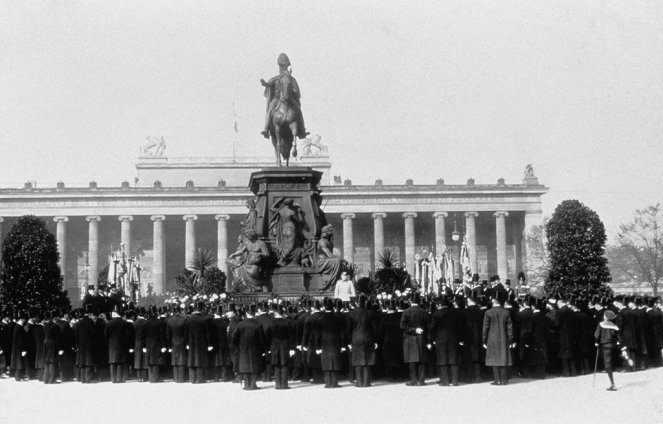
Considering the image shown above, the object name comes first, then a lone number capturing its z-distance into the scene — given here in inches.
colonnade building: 3796.8
